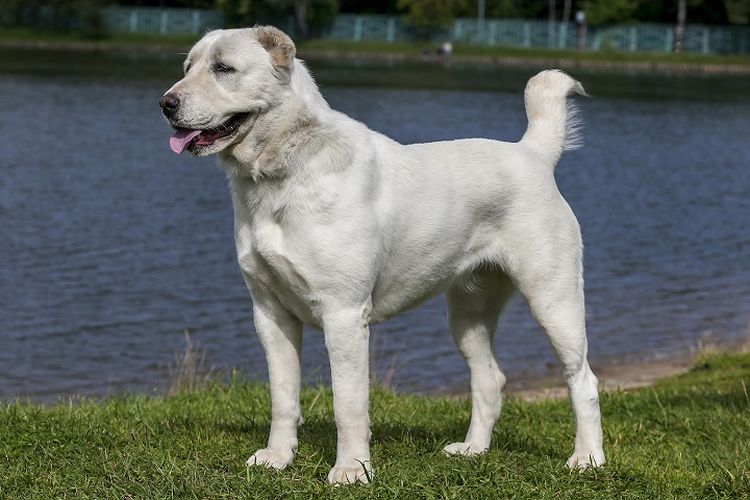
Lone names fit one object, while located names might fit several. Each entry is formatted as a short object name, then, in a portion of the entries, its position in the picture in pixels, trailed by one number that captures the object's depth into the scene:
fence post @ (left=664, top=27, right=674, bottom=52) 89.56
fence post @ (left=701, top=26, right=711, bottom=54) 89.56
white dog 5.95
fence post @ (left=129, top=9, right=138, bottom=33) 92.62
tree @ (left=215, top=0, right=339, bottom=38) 89.02
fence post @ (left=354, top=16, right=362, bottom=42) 92.62
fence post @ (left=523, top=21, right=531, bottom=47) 90.75
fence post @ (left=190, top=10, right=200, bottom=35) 93.38
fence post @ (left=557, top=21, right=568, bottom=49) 90.81
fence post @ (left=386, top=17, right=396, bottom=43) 93.00
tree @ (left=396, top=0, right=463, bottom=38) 88.19
